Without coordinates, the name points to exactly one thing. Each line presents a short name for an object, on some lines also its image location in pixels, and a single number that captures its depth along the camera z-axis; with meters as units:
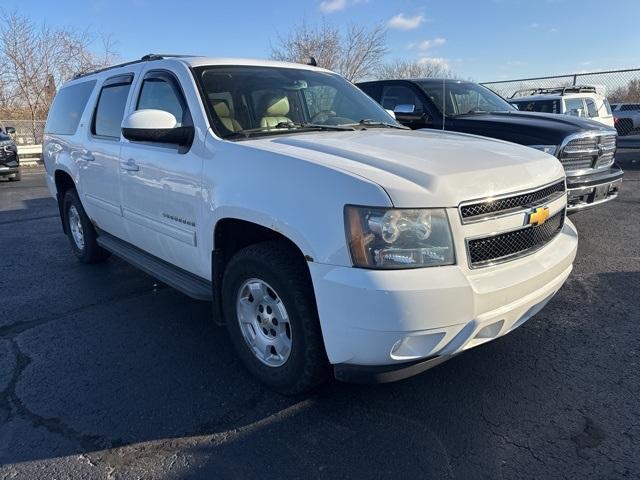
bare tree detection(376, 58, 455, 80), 30.84
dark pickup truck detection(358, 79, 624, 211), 5.58
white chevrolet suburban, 2.30
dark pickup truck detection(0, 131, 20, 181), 13.52
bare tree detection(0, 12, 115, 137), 25.75
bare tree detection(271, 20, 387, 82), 29.22
